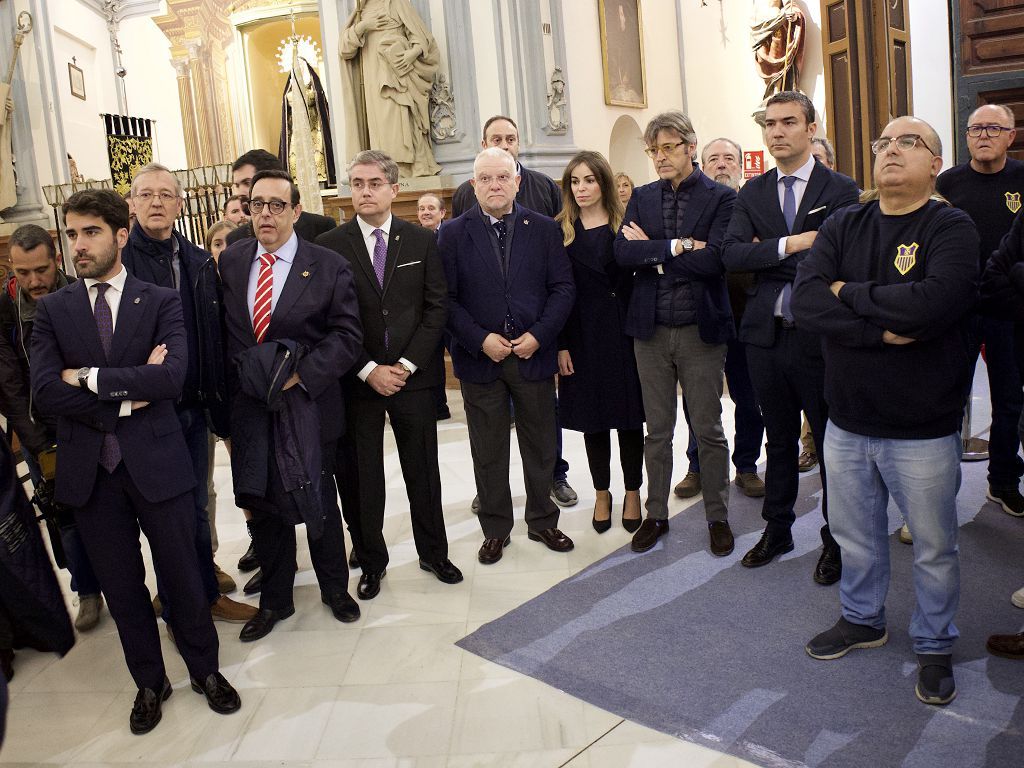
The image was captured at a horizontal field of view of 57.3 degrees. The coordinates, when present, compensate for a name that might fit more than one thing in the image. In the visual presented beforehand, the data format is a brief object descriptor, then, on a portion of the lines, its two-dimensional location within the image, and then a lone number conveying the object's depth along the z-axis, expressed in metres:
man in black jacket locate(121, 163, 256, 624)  3.33
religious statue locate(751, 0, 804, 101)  10.40
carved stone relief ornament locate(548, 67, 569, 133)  8.92
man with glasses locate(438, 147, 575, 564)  3.76
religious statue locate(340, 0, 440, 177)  8.30
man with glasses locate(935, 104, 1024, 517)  3.80
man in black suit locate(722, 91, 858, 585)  3.29
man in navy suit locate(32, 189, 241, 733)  2.73
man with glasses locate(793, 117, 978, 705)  2.56
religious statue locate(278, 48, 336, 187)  11.19
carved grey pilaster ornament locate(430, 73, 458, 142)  8.69
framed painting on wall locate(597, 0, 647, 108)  10.20
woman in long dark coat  3.92
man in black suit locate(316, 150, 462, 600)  3.57
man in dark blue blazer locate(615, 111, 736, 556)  3.65
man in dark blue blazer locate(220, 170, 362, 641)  3.26
